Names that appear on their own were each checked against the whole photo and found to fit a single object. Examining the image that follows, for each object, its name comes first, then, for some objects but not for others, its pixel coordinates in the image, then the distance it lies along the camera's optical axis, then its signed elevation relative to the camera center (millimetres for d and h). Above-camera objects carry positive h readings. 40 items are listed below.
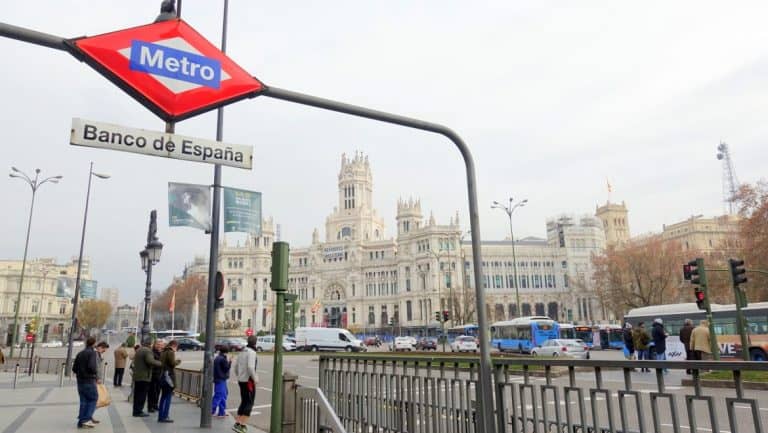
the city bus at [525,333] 41250 -1103
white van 52438 -1617
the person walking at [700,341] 16234 -802
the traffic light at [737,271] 16784 +1430
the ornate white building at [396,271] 102750 +11251
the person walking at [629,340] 21238 -973
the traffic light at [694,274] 16917 +1399
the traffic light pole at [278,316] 7035 +125
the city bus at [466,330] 59344 -1062
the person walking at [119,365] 20375 -1439
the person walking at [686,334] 18328 -644
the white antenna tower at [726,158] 118812 +36813
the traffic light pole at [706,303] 15230 +394
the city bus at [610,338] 48219 -1913
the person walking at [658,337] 18219 -732
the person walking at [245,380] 9820 -1091
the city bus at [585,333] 49219 -1422
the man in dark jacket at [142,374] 11633 -1044
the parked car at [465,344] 45300 -2098
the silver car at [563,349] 32469 -1919
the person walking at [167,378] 11117 -1114
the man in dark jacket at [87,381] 10406 -1046
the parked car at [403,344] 53903 -2263
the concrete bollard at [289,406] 7641 -1210
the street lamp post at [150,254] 16328 +2447
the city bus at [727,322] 24853 -375
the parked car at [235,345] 47850 -1763
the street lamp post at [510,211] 47778 +10389
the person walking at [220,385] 12289 -1391
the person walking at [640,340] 19766 -884
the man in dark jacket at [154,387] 12539 -1448
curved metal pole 5246 +1507
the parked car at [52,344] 81062 -2324
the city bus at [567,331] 45488 -1116
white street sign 4367 +1653
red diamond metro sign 4203 +2237
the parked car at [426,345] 55419 -2512
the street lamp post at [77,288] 26452 +2313
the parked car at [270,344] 52831 -1960
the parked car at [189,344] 59000 -1951
